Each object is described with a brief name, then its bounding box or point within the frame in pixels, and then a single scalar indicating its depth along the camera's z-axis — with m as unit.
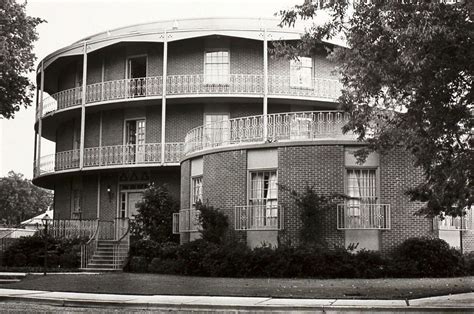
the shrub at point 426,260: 19.41
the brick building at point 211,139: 20.94
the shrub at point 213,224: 22.02
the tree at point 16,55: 29.03
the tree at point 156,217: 26.48
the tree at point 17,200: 78.81
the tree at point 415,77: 12.54
